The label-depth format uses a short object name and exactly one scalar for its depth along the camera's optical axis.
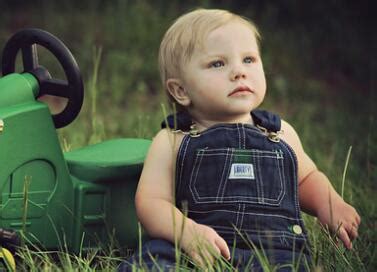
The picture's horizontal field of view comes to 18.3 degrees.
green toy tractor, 3.37
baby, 3.27
